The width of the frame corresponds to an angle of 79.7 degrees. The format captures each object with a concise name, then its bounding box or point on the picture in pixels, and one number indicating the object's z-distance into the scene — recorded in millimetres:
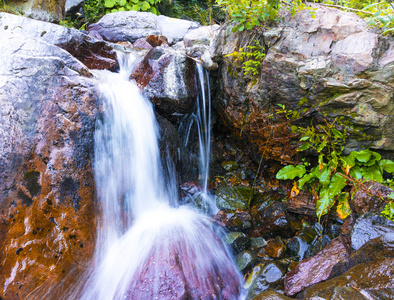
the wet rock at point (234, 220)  3936
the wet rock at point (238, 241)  3521
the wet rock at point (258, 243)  3604
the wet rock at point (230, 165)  5302
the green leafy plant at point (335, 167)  3424
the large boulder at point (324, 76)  3119
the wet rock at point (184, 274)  2592
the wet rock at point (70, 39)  4430
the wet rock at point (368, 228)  2551
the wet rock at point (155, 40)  7363
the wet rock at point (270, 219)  3822
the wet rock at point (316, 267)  2529
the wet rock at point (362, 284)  1731
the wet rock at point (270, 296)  2041
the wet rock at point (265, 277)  2865
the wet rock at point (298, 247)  3389
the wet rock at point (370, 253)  2223
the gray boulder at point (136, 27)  8242
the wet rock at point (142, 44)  7039
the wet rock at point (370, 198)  2979
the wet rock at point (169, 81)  4395
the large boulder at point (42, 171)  2605
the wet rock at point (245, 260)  3172
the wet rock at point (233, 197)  4340
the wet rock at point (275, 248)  3349
